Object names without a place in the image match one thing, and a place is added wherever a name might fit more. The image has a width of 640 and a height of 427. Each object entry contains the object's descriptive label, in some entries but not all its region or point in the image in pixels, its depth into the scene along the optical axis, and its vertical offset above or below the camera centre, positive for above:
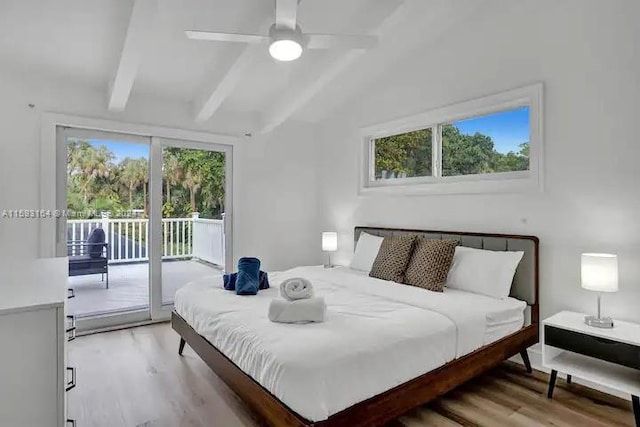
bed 1.80 -0.74
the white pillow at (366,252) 4.15 -0.44
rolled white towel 2.43 -0.50
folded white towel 2.23 -0.58
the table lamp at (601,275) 2.48 -0.40
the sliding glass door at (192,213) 4.42 -0.02
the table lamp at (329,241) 4.79 -0.36
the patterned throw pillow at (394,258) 3.51 -0.43
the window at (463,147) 3.29 +0.66
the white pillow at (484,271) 3.06 -0.48
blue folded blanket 2.95 -0.54
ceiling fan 2.34 +1.15
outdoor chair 3.94 -0.46
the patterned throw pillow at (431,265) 3.21 -0.45
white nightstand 2.28 -0.87
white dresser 1.27 -0.51
